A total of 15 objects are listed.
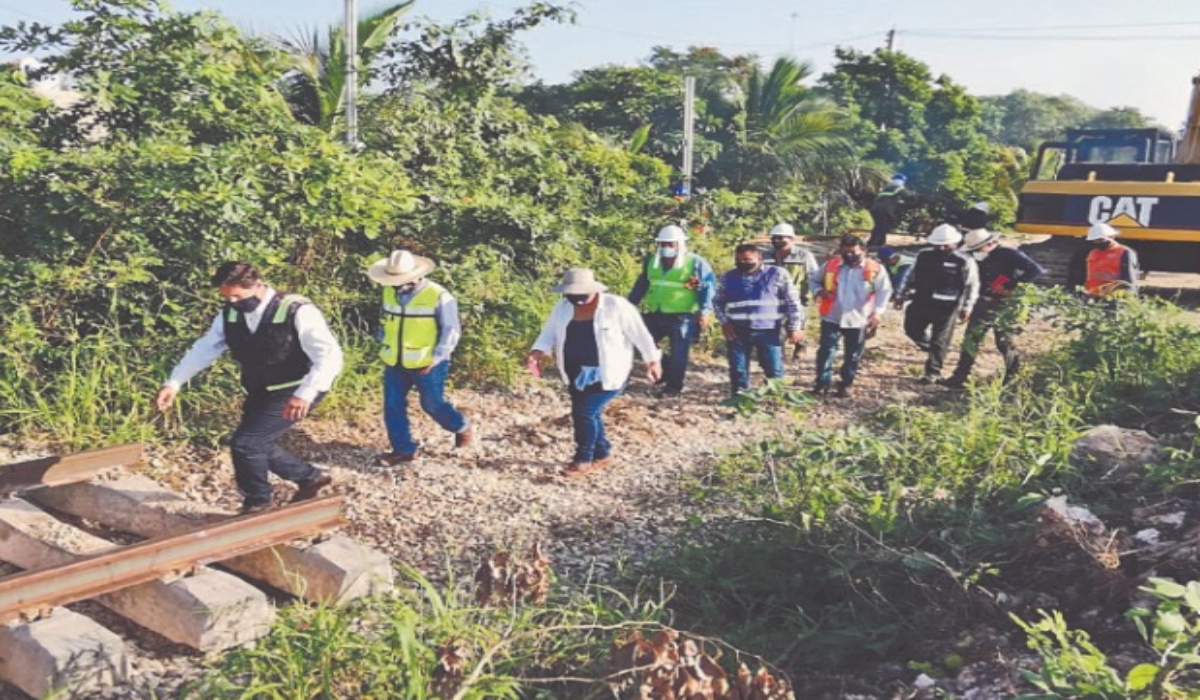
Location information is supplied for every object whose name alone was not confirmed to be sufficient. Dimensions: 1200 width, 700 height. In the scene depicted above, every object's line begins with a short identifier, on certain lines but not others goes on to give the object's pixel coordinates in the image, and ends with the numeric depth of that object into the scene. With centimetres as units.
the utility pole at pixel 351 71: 815
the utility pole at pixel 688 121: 1475
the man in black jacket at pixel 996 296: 791
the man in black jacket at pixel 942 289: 786
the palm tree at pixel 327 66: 898
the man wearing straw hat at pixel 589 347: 577
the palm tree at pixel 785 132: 2159
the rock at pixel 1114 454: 473
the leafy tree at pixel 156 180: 576
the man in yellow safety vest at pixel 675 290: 746
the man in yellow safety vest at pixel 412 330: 565
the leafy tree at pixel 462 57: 876
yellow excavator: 1123
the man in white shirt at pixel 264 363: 468
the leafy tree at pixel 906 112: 2642
